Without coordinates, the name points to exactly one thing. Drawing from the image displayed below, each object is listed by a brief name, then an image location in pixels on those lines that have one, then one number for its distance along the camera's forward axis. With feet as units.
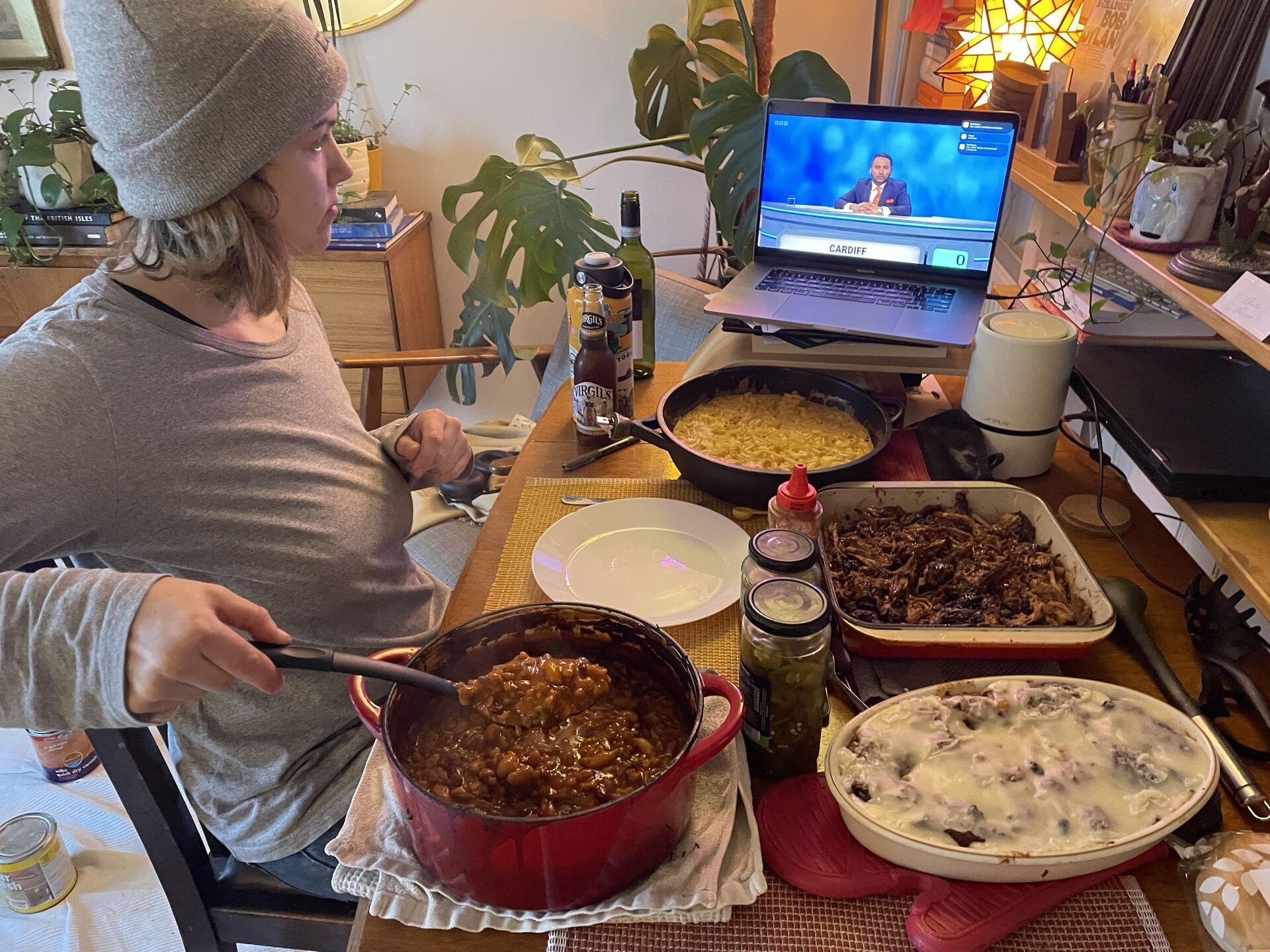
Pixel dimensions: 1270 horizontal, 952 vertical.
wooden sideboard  9.11
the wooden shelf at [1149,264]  3.25
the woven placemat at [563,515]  3.21
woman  2.58
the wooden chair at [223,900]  3.68
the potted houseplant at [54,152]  8.87
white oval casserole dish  2.18
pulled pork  3.05
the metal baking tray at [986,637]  2.81
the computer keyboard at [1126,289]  4.81
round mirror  9.14
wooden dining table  2.26
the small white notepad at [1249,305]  3.19
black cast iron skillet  3.73
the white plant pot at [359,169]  8.94
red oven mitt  2.18
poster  4.93
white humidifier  4.05
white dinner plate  3.41
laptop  4.83
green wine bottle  5.47
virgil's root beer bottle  4.48
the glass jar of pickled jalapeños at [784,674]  2.45
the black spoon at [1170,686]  2.54
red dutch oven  2.05
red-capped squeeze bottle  3.13
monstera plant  6.74
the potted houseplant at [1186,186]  3.90
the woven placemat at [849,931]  2.23
